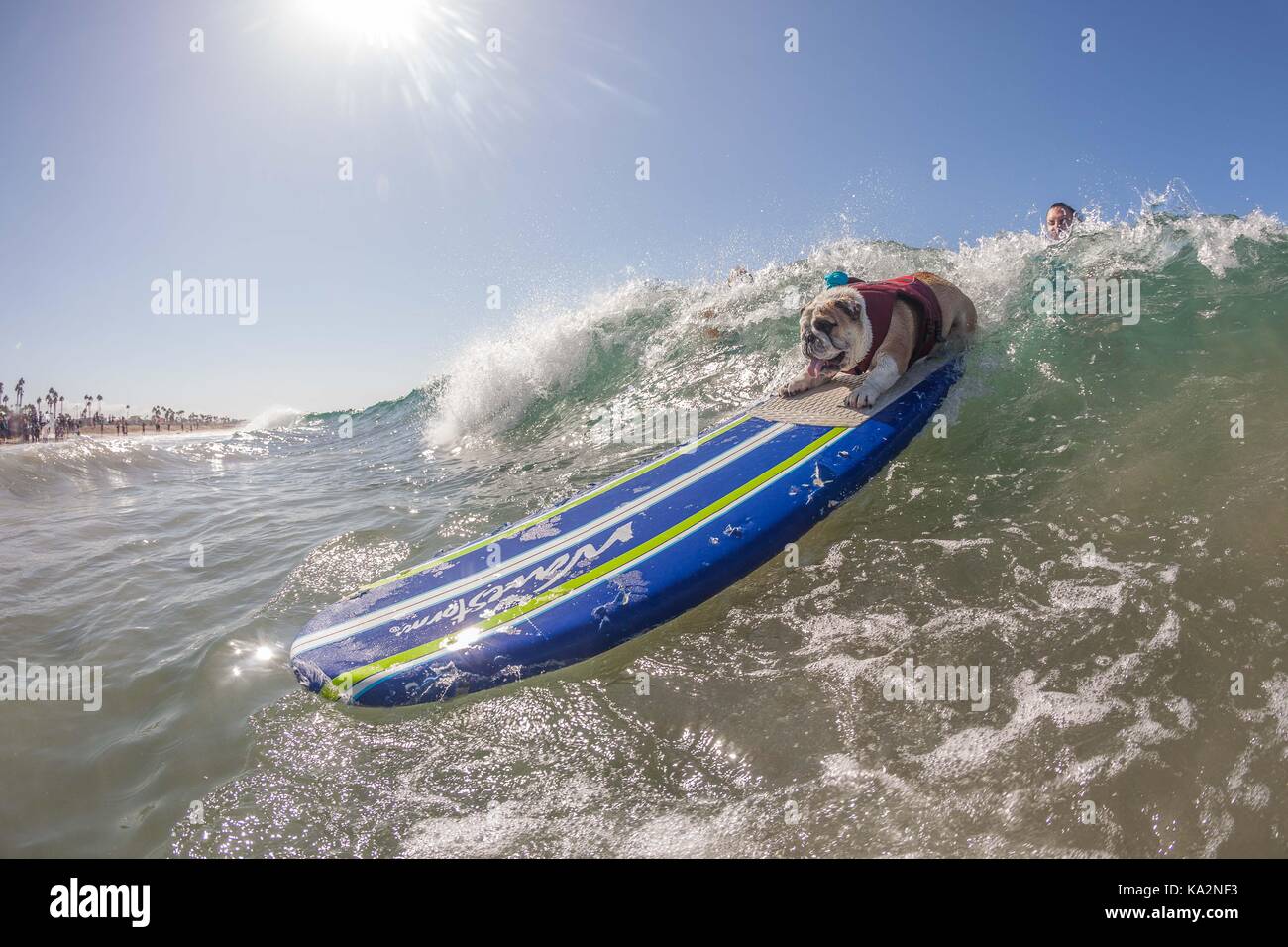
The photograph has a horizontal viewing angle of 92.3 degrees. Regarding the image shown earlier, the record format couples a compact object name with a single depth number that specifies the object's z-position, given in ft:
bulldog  15.47
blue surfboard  9.64
